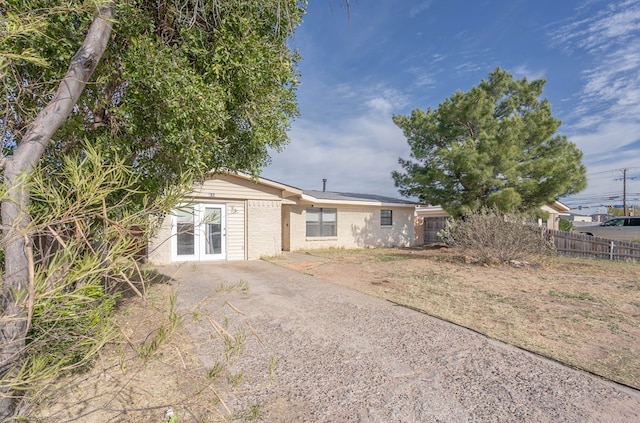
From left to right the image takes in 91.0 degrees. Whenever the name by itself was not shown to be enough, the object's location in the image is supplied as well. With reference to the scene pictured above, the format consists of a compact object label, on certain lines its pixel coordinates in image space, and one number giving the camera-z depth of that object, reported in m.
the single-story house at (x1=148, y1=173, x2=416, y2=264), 11.07
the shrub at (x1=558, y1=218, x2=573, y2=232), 23.80
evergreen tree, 13.69
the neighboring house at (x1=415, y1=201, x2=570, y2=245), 19.65
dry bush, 9.80
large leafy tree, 2.54
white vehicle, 17.28
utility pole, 35.84
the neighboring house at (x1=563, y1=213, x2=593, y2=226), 54.41
